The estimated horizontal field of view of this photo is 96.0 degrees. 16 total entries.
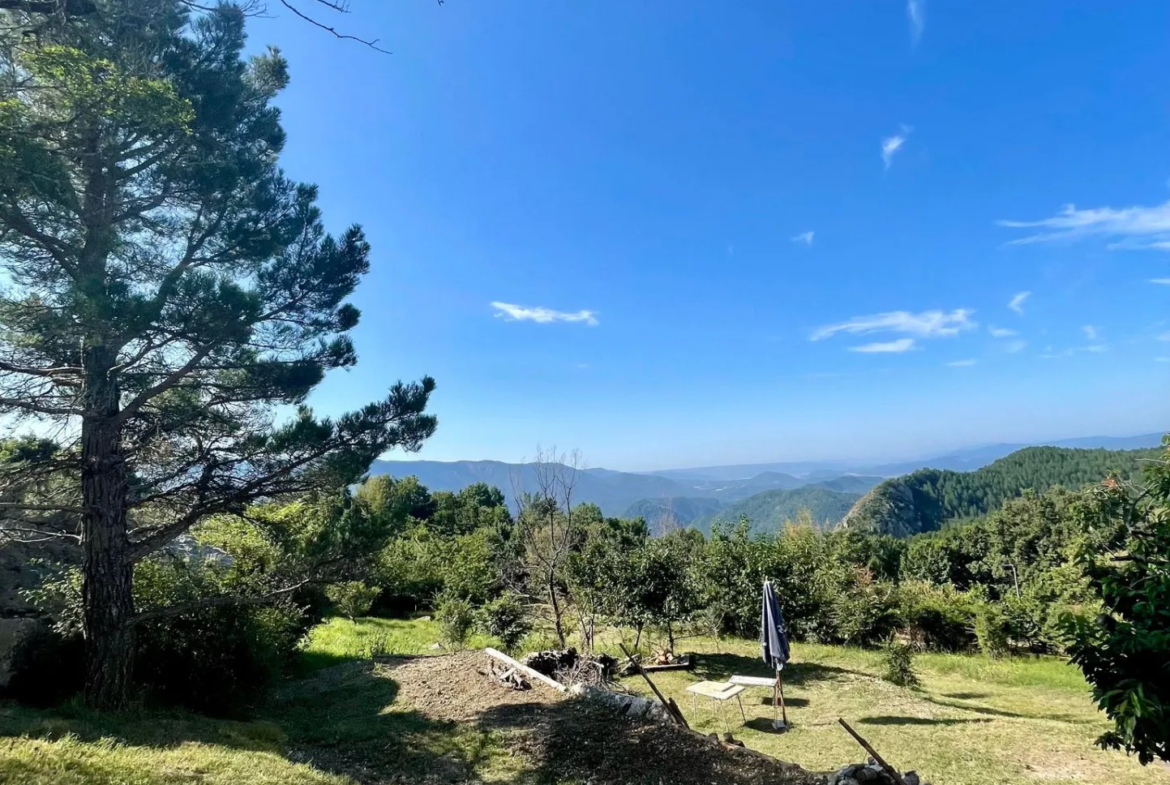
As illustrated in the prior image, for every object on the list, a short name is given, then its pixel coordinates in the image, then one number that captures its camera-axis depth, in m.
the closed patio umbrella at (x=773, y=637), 8.21
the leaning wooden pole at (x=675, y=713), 6.49
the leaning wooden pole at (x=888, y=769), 4.61
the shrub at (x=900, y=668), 10.27
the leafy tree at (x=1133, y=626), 2.74
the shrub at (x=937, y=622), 15.69
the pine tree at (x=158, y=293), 5.69
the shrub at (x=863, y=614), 14.91
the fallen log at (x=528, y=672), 8.57
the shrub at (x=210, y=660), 7.82
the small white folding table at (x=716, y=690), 7.79
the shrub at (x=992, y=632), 14.77
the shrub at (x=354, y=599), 15.93
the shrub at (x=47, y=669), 6.93
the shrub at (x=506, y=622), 12.66
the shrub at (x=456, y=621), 13.59
